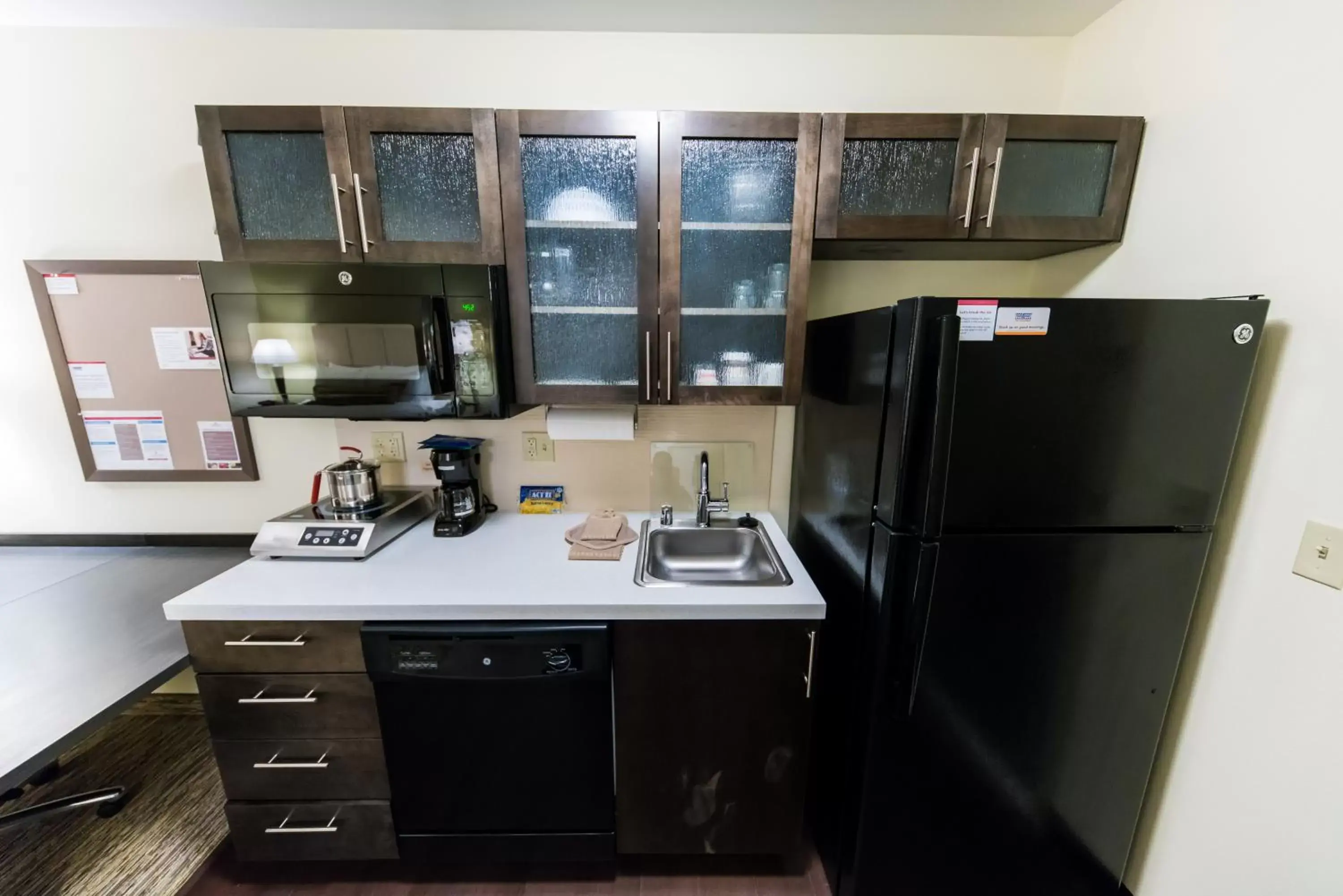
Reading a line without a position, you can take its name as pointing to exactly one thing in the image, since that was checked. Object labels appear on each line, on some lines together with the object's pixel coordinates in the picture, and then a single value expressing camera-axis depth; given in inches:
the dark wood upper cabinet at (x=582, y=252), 49.1
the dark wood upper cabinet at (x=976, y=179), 49.3
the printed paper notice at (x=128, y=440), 64.1
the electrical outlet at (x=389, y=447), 67.5
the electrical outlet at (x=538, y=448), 67.6
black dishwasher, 46.1
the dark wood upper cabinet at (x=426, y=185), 48.5
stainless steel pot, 57.9
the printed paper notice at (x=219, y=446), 65.1
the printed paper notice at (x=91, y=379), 62.2
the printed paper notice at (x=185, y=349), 61.4
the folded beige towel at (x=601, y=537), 56.4
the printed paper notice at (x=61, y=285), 59.6
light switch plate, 35.9
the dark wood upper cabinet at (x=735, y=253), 48.9
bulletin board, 60.0
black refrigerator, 37.9
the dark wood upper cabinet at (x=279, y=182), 48.0
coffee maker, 60.9
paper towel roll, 60.7
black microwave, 47.3
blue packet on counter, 68.9
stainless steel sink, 63.2
